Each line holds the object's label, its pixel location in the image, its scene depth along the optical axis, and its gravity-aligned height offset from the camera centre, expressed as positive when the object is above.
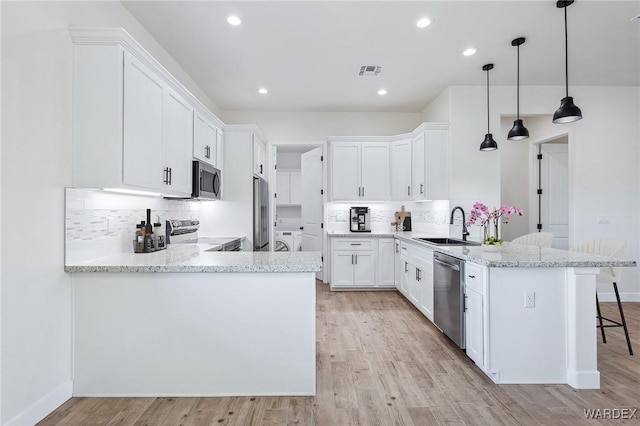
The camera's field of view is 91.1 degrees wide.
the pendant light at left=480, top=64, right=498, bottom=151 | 3.55 +0.81
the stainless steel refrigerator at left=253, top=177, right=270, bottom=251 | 4.17 -0.03
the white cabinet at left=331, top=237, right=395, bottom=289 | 4.64 -0.72
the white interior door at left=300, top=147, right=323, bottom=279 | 5.32 +0.23
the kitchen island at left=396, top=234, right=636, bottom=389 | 2.16 -0.74
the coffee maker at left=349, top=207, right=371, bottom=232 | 5.08 -0.10
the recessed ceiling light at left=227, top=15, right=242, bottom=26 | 2.62 +1.63
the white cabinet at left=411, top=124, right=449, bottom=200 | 4.21 +0.71
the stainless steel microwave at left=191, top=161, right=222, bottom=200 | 3.07 +0.33
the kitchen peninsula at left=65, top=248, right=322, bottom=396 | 1.99 -0.76
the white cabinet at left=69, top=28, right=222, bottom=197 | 1.95 +0.66
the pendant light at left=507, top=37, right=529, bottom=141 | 3.07 +0.82
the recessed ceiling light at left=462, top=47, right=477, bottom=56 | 3.18 +1.67
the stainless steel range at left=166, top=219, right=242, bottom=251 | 3.23 -0.28
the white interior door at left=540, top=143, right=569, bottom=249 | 5.10 +0.33
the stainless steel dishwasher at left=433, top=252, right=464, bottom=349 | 2.58 -0.74
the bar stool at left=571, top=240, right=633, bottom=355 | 2.61 -0.35
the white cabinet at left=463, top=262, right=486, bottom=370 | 2.26 -0.73
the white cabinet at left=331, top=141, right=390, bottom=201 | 4.91 +0.68
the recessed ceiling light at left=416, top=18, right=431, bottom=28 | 2.67 +1.65
